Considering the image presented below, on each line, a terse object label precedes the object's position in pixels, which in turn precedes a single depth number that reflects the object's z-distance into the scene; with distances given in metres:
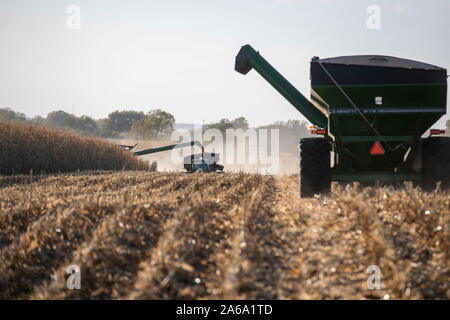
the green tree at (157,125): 76.69
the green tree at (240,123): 77.78
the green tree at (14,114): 83.61
